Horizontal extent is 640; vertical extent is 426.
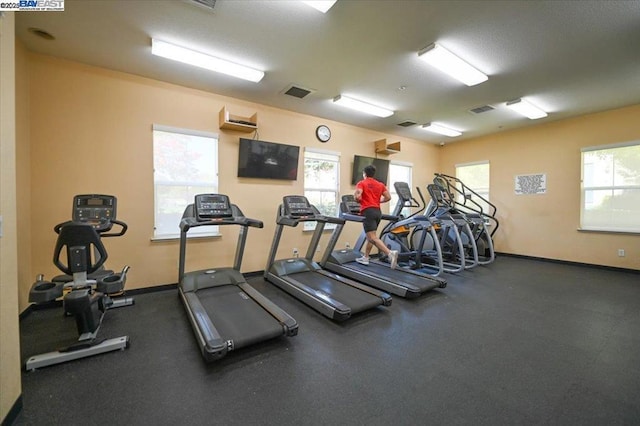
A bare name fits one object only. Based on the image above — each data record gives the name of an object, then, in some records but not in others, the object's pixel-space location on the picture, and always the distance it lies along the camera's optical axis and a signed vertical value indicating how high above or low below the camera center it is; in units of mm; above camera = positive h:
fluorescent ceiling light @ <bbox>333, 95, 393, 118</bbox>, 4566 +1913
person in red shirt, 4555 +122
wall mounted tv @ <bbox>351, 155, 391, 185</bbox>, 6047 +1018
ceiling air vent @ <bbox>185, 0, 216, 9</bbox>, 2332 +1856
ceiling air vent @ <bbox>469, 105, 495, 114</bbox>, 4902 +1928
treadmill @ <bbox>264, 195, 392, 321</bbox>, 3051 -1070
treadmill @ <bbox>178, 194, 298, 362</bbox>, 2262 -1065
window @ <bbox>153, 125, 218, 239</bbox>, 3889 +553
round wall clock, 5500 +1612
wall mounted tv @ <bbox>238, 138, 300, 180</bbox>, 4512 +881
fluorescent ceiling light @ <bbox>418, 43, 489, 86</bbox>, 3041 +1842
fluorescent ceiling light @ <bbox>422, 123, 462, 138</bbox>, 6051 +1946
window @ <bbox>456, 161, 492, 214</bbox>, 7004 +898
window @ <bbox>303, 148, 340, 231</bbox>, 5469 +619
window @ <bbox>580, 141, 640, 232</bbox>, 4898 +436
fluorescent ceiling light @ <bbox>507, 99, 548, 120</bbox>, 4617 +1910
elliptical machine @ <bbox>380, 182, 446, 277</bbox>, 4918 -600
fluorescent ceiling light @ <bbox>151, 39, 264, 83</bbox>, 2953 +1830
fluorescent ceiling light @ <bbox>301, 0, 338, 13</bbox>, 2227 +1768
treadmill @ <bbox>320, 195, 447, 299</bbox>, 3725 -1055
